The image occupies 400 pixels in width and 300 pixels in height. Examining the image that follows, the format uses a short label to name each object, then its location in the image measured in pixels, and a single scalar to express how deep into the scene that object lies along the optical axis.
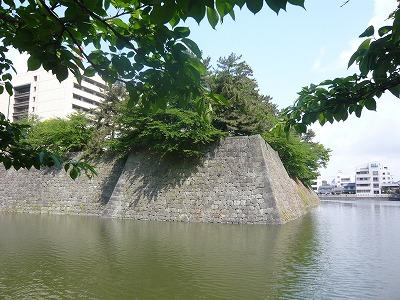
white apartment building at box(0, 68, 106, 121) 53.12
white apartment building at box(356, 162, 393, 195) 101.81
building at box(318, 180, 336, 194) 110.92
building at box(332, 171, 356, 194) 107.50
